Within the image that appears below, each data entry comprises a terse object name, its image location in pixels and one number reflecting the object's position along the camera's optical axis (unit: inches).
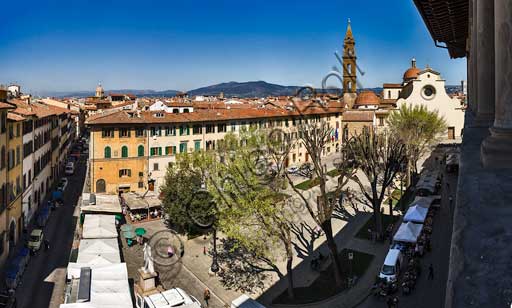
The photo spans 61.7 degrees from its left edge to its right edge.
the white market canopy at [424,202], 1082.7
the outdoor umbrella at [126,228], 1105.4
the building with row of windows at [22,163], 950.4
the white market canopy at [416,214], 999.0
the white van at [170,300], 649.6
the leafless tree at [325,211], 794.8
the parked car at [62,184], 1617.1
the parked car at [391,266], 767.5
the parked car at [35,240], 1020.5
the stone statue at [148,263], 792.9
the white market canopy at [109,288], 644.7
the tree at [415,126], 1595.7
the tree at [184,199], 1048.2
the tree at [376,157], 1036.7
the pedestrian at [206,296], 757.8
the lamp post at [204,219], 1032.2
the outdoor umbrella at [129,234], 1080.8
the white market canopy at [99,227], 979.3
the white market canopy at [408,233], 911.0
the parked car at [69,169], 2053.4
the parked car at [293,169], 1937.5
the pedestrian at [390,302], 681.6
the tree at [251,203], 763.4
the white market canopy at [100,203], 1205.1
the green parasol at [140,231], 1087.0
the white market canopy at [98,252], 842.8
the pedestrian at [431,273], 766.5
